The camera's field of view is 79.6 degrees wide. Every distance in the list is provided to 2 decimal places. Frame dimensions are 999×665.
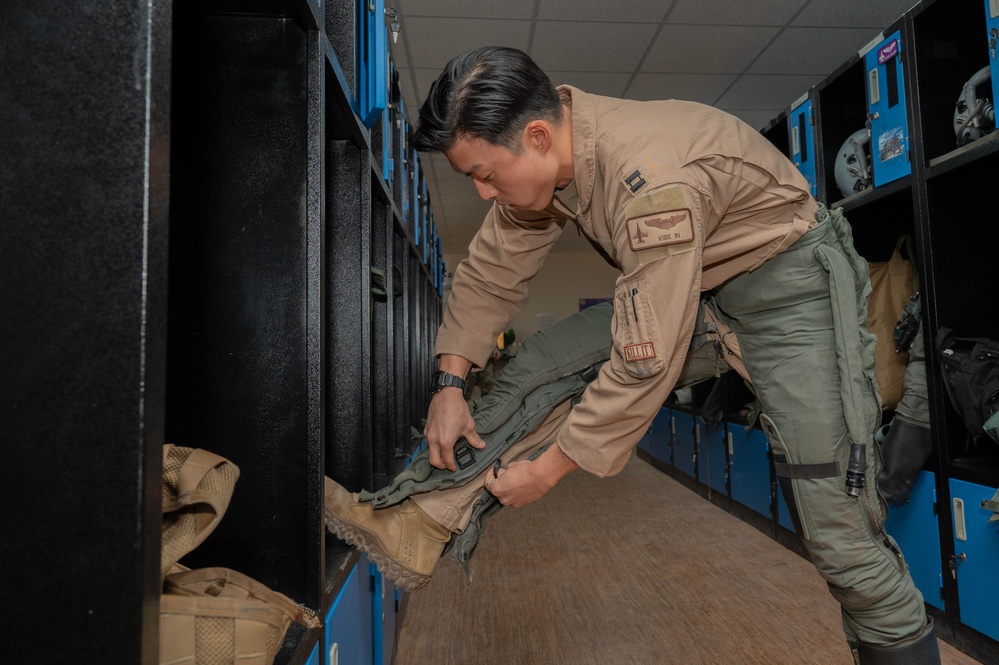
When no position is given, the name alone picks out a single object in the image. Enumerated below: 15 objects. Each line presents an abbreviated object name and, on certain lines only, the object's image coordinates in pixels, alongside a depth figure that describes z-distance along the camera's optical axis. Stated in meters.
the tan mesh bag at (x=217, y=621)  0.44
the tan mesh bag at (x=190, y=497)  0.48
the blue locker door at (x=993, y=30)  1.53
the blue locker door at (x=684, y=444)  3.69
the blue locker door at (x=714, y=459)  3.19
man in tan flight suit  0.91
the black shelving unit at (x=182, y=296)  0.35
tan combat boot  1.01
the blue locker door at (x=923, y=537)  1.77
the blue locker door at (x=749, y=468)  2.73
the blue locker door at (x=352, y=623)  0.83
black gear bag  1.58
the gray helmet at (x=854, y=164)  2.13
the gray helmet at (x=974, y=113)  1.63
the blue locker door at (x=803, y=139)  2.43
